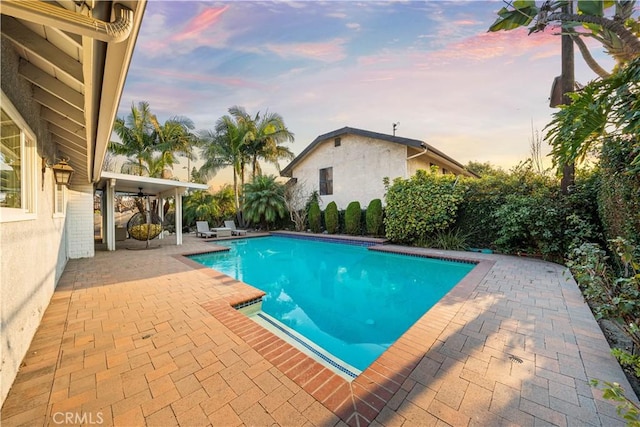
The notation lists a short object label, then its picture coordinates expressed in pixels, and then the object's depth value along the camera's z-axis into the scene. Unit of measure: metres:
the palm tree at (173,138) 17.89
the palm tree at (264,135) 18.59
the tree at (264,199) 17.61
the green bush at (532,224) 7.66
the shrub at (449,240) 10.41
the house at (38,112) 1.41
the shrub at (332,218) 15.64
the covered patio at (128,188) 9.67
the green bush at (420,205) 10.63
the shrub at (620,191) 3.66
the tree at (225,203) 19.80
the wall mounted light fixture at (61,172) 5.20
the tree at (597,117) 2.31
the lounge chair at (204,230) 14.80
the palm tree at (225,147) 18.28
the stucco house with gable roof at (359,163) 13.90
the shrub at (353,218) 14.58
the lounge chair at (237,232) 15.86
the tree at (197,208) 18.48
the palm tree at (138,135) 17.28
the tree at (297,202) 17.63
